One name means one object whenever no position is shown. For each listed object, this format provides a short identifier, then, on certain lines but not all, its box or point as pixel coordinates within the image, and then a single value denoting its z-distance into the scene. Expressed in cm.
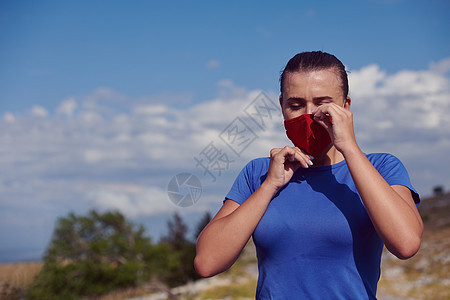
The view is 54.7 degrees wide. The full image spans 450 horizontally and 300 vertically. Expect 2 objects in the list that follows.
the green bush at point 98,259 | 1408
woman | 191
